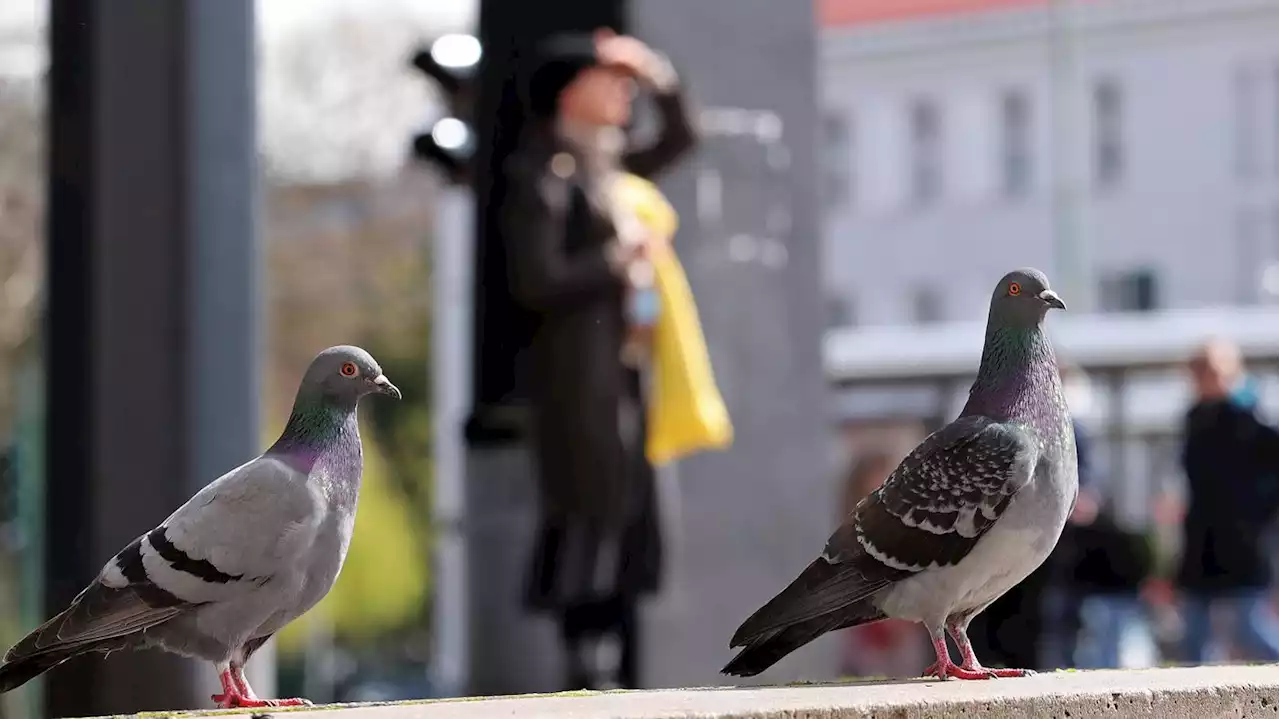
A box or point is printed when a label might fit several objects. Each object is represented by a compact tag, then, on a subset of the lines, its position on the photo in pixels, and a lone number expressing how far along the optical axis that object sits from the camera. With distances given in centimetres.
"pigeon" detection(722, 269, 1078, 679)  601
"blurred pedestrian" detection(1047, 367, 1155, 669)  2091
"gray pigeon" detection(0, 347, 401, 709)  530
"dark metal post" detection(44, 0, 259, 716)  1128
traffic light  1661
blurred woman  1289
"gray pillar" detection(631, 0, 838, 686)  1733
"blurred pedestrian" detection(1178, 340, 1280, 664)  1872
